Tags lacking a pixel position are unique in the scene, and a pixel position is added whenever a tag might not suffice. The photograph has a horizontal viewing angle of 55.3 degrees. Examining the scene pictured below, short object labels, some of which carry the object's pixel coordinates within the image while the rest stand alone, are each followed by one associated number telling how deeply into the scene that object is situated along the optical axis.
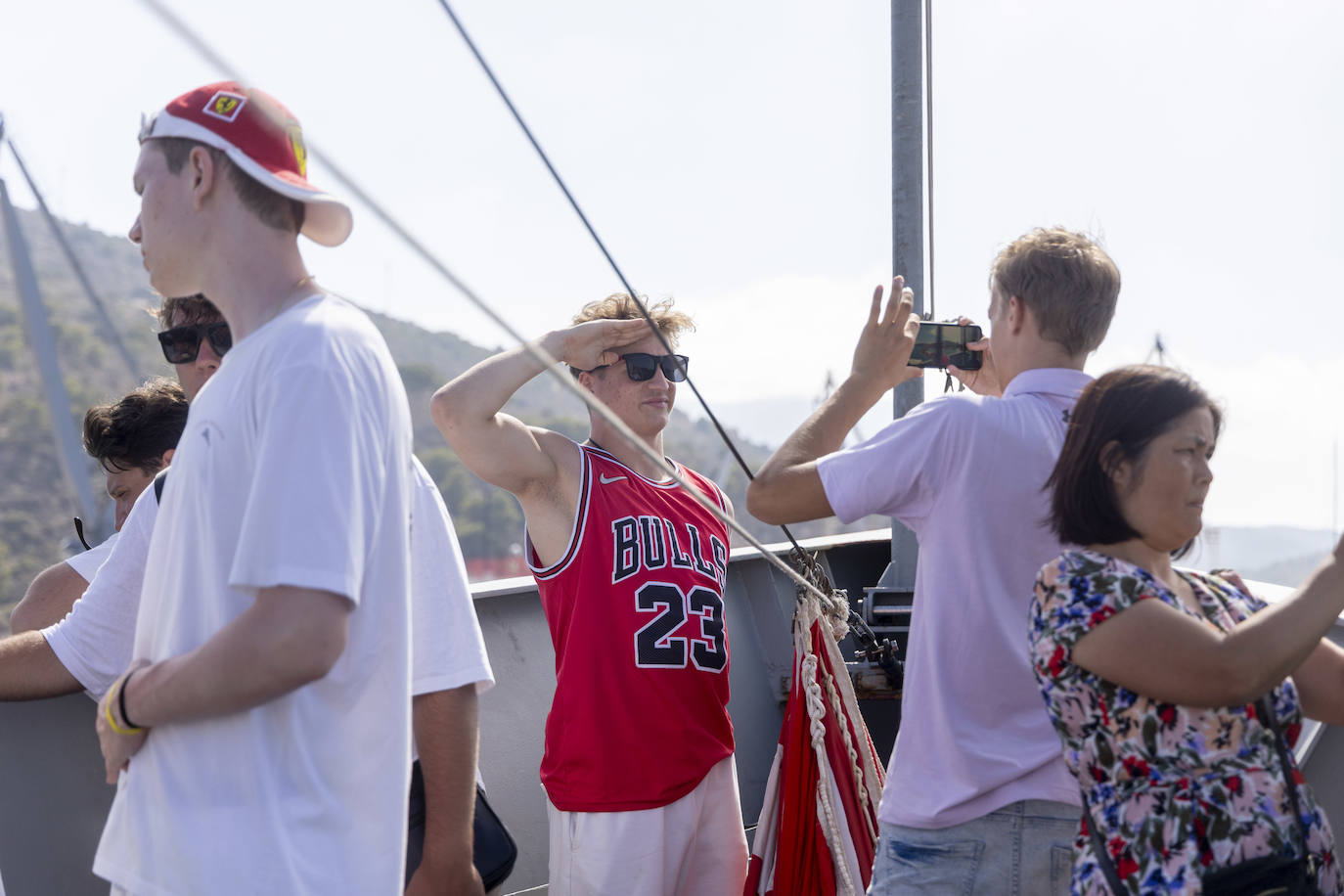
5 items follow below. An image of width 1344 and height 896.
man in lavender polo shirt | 1.97
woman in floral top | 1.59
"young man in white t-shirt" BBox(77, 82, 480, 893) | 1.45
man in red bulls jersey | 2.76
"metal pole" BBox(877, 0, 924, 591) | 3.32
